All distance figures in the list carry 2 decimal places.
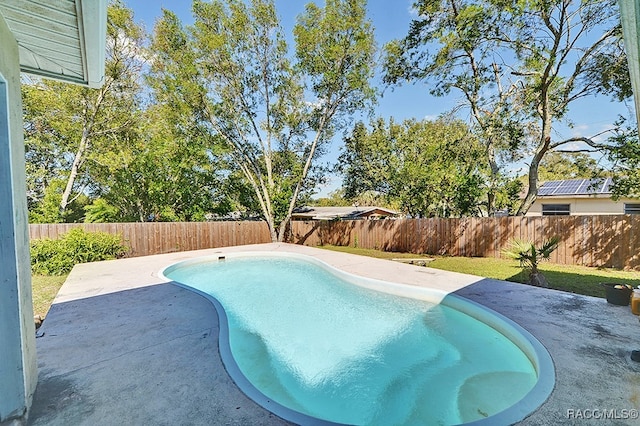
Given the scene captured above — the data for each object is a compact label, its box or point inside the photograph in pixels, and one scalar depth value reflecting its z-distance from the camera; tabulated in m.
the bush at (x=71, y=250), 7.81
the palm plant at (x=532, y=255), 5.81
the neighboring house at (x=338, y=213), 21.52
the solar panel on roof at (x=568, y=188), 14.79
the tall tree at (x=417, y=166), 11.95
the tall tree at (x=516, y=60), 8.41
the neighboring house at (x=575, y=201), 14.24
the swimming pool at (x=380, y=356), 2.75
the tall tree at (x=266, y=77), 12.78
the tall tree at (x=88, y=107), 12.98
